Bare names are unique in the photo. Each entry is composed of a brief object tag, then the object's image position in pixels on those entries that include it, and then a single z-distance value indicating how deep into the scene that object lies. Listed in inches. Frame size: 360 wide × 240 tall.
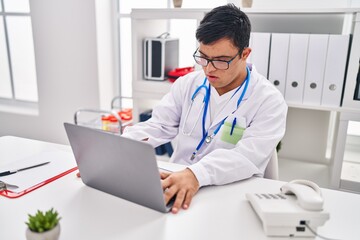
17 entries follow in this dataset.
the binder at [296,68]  68.5
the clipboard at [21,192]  38.4
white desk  31.4
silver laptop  31.4
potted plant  25.4
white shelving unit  71.5
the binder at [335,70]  66.1
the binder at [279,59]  69.7
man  42.8
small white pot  25.3
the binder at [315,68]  67.3
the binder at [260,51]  70.7
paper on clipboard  41.5
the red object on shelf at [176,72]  84.9
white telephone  31.0
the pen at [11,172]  43.1
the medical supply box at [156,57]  83.9
